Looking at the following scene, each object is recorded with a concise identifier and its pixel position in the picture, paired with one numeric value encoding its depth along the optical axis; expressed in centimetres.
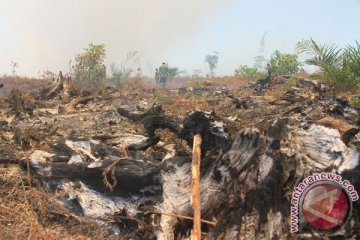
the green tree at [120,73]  2291
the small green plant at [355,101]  661
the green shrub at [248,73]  1907
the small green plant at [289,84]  1122
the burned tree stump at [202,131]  509
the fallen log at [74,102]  1048
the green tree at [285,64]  1939
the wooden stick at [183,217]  391
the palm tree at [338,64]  834
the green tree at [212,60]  4925
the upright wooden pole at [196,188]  369
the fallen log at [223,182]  358
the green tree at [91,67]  1591
